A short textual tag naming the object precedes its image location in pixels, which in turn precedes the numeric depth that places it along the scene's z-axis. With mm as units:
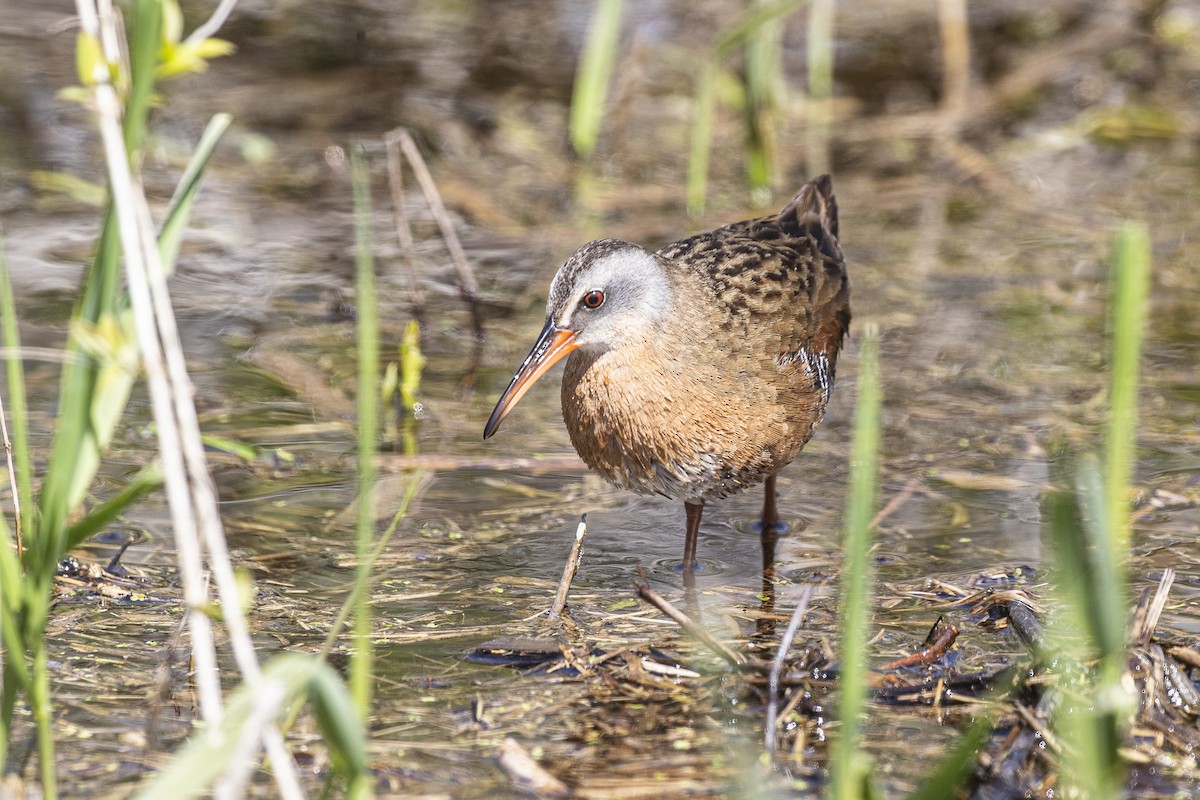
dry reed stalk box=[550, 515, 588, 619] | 7434
